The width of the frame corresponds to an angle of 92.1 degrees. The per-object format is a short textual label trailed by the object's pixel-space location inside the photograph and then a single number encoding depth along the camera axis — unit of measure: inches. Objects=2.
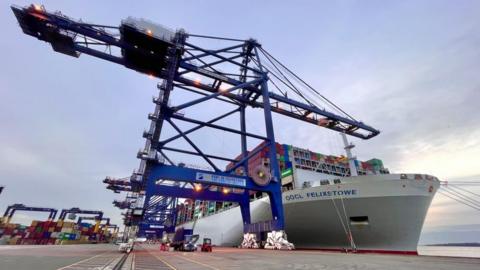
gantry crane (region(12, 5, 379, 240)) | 789.9
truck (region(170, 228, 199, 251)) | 924.5
